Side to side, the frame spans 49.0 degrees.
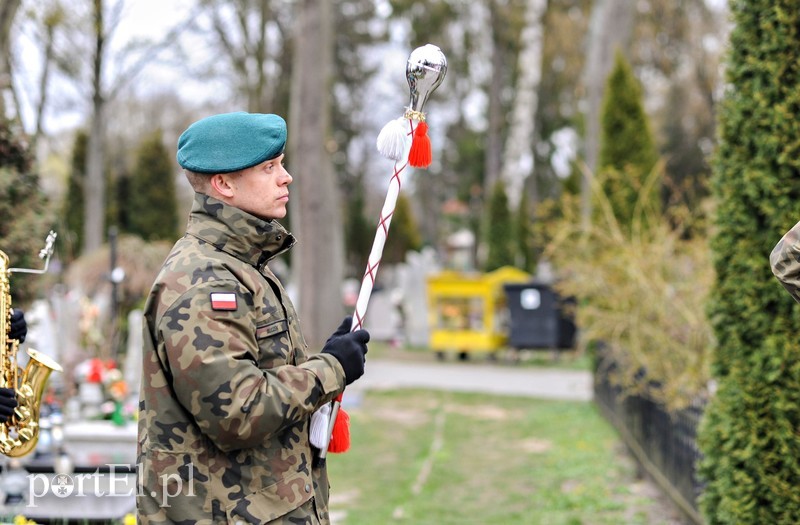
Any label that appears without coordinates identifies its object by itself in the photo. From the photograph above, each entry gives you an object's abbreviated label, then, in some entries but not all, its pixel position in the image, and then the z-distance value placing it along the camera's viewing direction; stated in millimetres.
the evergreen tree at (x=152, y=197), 22562
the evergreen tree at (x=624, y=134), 12961
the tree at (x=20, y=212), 5051
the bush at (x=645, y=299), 7324
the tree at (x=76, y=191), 26656
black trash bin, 16750
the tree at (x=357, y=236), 33750
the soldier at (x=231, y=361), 2301
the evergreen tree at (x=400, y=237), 34812
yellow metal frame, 17172
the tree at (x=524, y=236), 29250
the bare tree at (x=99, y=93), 20084
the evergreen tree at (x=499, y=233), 26500
